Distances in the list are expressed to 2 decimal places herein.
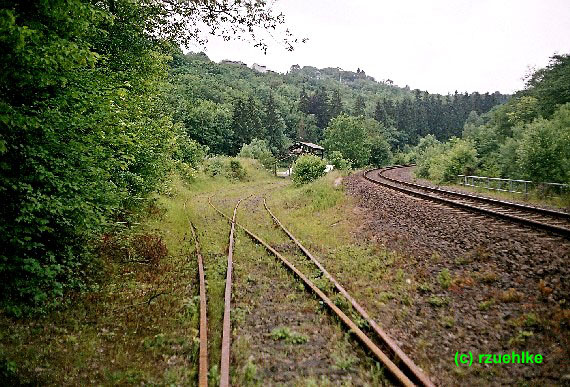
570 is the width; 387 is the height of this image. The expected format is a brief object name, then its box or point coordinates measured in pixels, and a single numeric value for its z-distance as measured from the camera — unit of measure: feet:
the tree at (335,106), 373.81
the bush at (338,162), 150.63
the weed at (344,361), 14.69
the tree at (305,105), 400.26
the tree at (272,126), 282.56
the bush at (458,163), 92.27
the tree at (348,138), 227.20
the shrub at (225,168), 125.93
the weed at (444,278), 22.26
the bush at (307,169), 95.71
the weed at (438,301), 20.39
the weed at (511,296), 18.56
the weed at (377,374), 13.48
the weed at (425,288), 22.44
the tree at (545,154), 71.87
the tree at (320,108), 378.12
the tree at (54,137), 14.51
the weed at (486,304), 18.71
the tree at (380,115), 390.83
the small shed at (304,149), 222.11
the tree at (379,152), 275.80
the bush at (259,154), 183.84
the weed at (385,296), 21.83
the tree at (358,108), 411.13
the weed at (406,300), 21.10
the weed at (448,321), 18.01
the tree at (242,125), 232.12
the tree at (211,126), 203.62
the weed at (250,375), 13.67
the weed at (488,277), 21.11
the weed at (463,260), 24.52
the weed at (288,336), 16.88
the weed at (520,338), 15.31
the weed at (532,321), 16.08
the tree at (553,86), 155.12
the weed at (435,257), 26.32
